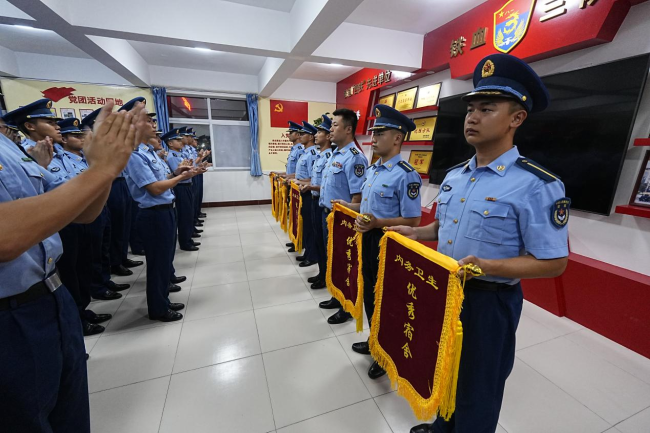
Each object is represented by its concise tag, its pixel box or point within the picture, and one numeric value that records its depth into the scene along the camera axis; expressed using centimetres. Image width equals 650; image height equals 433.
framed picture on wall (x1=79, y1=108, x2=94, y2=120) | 562
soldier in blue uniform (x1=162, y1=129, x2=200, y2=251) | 402
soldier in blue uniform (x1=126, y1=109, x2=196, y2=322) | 204
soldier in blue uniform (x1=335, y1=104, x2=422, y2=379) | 178
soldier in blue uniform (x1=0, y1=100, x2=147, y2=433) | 58
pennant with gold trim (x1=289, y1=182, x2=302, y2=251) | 354
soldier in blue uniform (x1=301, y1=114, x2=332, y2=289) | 298
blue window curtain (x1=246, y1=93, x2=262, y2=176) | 682
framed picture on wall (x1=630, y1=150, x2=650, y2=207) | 194
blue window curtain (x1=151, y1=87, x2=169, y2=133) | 600
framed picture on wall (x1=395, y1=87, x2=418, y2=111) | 431
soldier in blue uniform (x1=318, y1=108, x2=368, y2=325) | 243
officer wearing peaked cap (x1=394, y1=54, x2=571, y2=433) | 98
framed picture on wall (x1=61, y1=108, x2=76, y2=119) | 548
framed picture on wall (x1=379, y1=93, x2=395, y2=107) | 479
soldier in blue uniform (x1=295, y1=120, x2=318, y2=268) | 355
